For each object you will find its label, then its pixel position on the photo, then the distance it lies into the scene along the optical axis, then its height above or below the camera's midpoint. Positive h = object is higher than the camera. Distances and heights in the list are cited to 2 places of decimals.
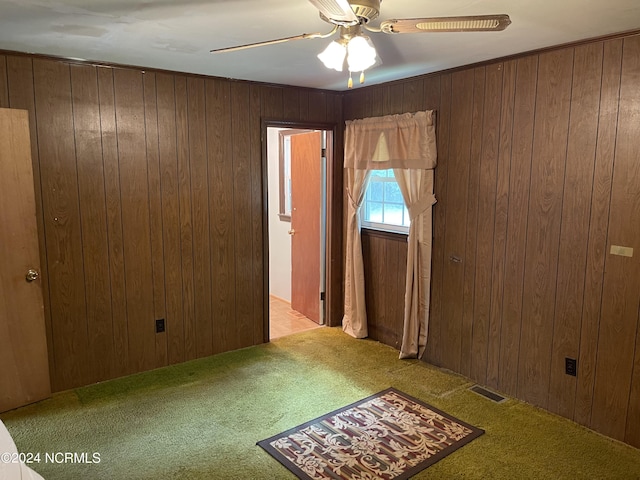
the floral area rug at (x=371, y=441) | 2.41 -1.50
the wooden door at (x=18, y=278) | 2.83 -0.63
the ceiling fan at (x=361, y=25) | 1.59 +0.57
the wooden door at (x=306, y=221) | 4.57 -0.43
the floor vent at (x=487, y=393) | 3.15 -1.49
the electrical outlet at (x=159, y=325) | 3.60 -1.14
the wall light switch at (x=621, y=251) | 2.55 -0.40
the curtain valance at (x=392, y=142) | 3.54 +0.31
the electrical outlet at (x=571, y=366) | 2.84 -1.15
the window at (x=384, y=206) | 4.02 -0.24
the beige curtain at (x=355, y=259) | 4.19 -0.73
